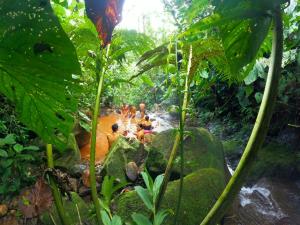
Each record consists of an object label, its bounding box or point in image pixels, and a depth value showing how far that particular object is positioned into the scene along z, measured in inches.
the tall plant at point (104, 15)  19.8
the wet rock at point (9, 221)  63.0
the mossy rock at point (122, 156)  88.3
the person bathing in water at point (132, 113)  219.8
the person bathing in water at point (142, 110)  205.3
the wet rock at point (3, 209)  63.7
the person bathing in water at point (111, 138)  122.3
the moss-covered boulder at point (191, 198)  63.6
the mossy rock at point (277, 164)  111.9
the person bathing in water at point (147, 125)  163.3
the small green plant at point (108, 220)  31.7
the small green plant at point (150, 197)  32.1
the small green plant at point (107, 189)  36.5
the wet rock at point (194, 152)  87.5
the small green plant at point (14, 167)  66.1
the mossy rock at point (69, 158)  88.1
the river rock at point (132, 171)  89.7
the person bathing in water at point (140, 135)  131.1
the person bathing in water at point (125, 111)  221.7
